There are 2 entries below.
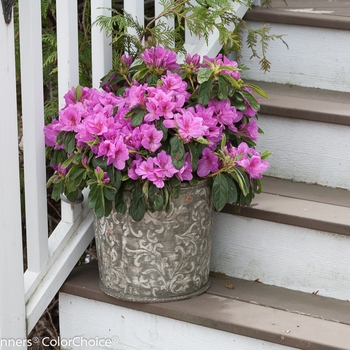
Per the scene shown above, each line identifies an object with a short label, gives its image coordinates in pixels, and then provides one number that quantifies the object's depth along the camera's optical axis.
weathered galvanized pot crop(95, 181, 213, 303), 3.05
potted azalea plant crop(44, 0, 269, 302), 2.98
